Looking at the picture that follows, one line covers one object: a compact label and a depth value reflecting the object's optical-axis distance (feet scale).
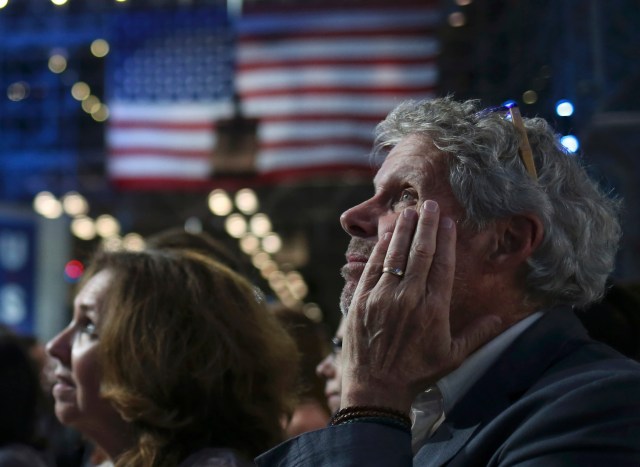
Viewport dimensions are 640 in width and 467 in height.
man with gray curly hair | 6.64
